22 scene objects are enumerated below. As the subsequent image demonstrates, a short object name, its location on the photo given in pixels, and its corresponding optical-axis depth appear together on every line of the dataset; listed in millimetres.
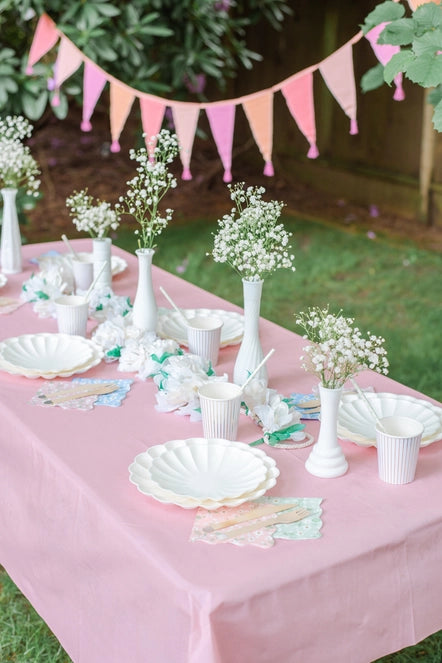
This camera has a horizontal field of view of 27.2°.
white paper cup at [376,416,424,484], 1568
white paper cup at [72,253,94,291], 2621
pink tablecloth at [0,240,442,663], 1337
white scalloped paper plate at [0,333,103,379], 2051
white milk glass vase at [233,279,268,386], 1938
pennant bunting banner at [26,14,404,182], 3287
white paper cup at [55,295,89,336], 2258
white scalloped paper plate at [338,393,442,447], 1733
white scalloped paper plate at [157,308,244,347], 2285
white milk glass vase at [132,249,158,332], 2229
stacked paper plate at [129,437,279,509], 1511
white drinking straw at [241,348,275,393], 1812
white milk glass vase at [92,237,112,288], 2531
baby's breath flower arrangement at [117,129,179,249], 2057
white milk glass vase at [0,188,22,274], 2812
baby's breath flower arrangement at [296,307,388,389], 1567
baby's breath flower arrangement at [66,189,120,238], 2525
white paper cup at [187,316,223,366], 2102
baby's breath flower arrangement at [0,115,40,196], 2736
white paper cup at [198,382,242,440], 1710
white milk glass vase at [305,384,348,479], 1606
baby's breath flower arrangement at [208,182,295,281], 1828
